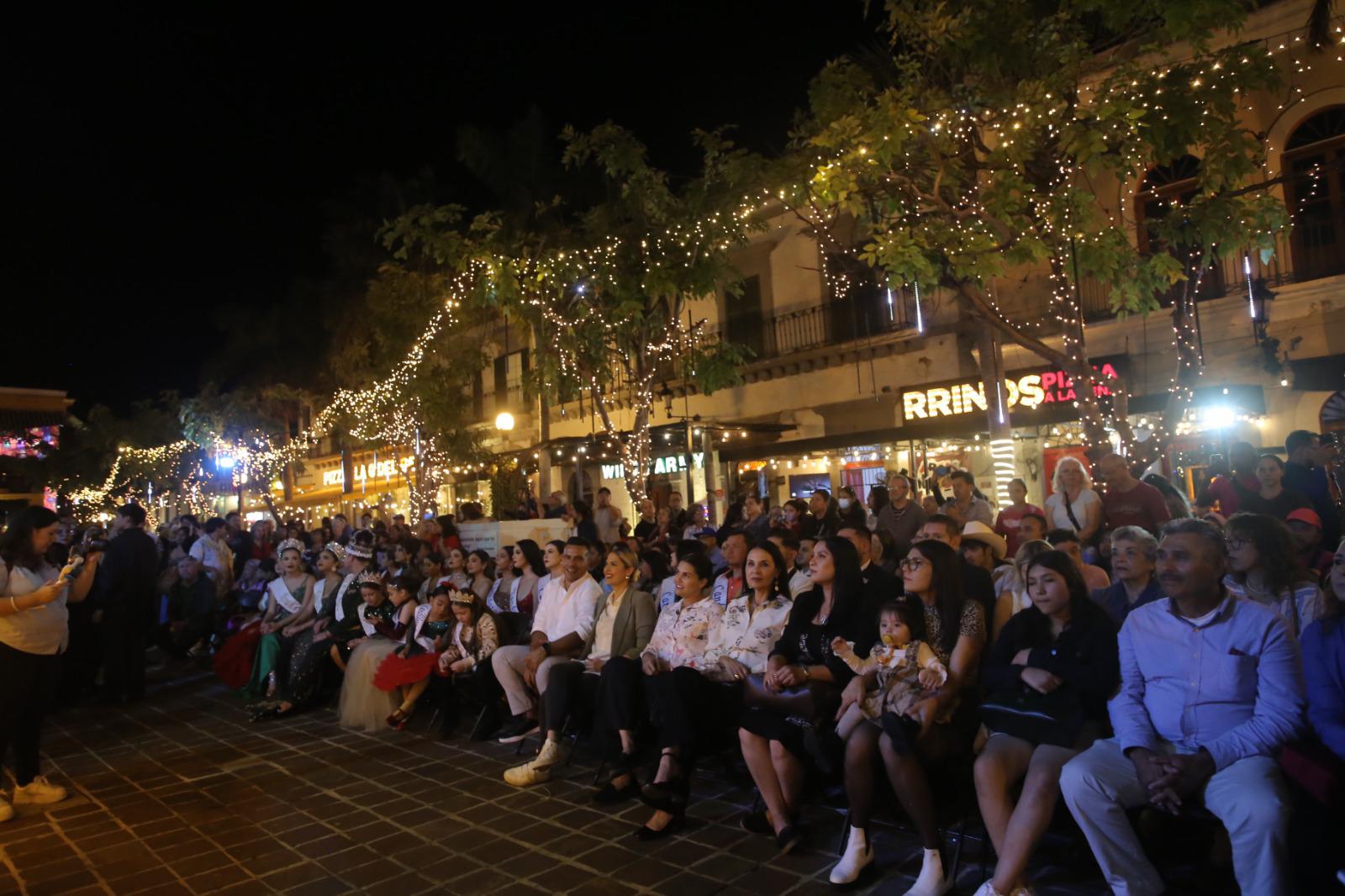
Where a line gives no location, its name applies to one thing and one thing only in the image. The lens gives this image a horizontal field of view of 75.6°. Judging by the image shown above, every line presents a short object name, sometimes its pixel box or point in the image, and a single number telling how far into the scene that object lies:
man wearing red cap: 5.22
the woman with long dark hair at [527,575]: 7.53
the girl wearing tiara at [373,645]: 7.57
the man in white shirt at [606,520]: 12.70
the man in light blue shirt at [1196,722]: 3.06
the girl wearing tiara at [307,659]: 8.34
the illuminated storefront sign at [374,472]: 26.64
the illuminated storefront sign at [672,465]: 17.27
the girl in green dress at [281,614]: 8.88
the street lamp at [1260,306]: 11.20
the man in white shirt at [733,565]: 5.84
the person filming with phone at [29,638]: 5.76
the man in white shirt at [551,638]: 6.52
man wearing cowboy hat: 5.44
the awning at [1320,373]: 10.82
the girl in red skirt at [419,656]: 7.41
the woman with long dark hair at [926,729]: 3.87
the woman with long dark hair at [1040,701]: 3.46
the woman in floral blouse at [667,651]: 5.42
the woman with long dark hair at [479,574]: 8.03
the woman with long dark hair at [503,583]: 7.82
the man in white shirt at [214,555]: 11.94
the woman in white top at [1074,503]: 6.96
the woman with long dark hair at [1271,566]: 3.84
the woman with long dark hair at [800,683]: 4.48
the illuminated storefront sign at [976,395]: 12.92
